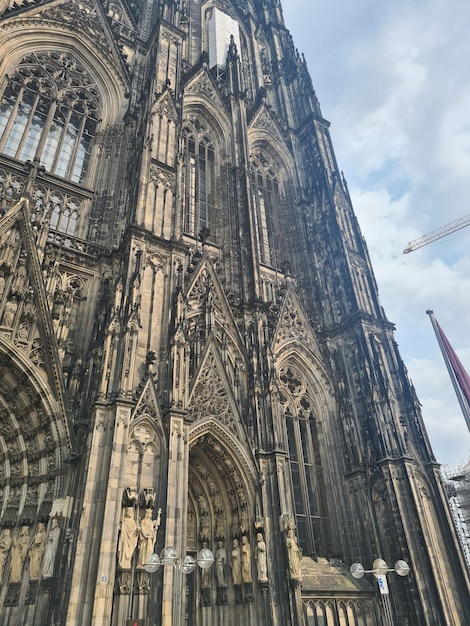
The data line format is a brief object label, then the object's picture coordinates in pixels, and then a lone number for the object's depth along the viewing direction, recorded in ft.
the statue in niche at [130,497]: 37.35
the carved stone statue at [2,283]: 45.49
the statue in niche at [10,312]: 44.11
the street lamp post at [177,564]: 33.12
